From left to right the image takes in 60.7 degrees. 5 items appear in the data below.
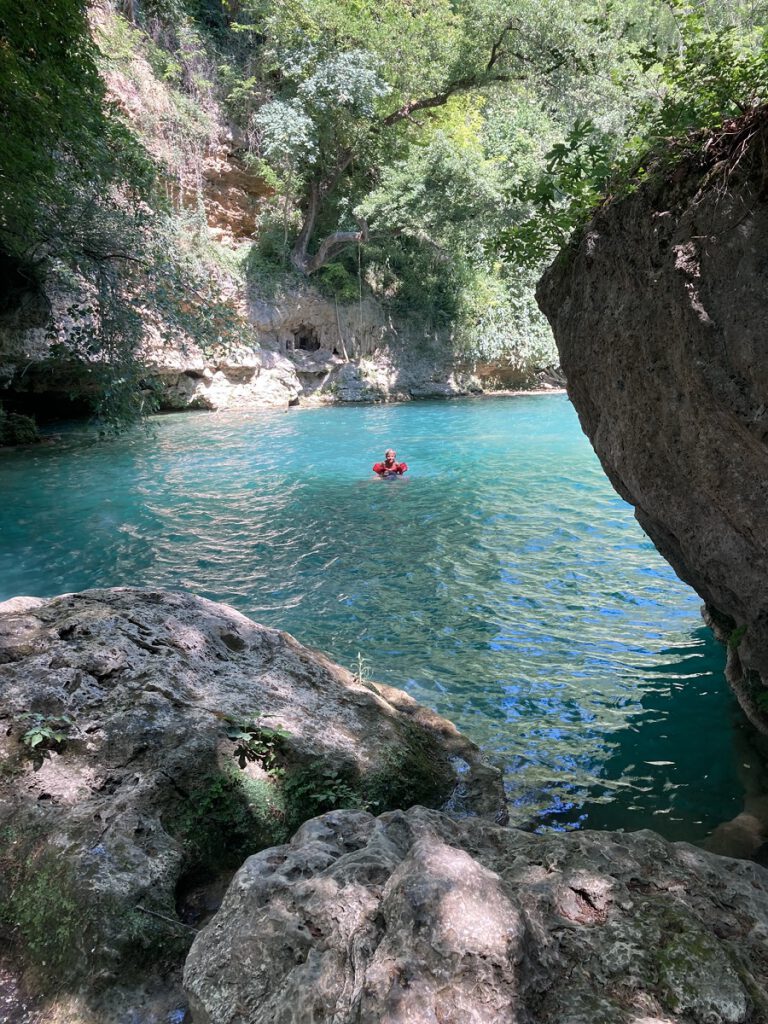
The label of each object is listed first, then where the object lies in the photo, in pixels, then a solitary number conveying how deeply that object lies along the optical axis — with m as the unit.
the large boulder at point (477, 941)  1.54
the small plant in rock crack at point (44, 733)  2.79
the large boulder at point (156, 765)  2.24
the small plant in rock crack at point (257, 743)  3.12
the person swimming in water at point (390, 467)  13.38
